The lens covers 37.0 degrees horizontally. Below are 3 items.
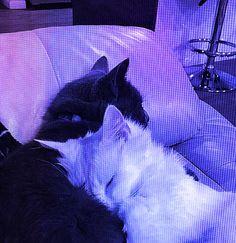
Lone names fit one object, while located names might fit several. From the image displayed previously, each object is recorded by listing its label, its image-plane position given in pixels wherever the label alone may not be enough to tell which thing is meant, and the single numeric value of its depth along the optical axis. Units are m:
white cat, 0.73
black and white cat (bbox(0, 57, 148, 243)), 0.64
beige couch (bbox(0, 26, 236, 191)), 0.99
